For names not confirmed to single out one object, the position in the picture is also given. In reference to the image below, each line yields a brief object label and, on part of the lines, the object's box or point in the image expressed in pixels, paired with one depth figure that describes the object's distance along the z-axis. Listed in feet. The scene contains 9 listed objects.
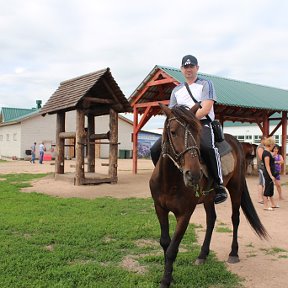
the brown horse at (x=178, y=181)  11.65
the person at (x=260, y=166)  32.17
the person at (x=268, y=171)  31.07
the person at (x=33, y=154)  101.86
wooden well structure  44.93
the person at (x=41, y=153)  98.32
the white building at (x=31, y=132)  114.62
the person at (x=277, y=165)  34.03
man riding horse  14.39
